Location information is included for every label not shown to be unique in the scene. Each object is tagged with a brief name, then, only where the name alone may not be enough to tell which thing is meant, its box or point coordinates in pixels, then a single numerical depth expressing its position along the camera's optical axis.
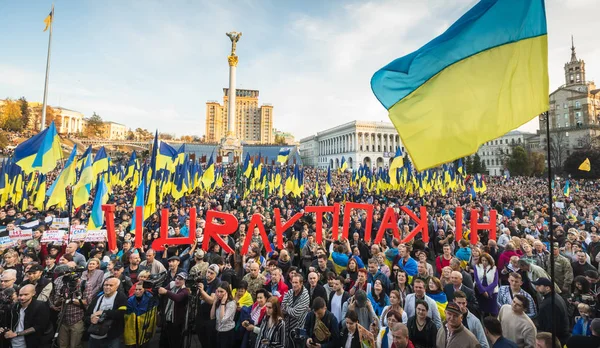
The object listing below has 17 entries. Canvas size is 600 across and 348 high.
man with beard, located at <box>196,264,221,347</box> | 4.00
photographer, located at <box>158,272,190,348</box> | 4.10
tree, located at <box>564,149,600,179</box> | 36.62
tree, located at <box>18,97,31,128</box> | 57.23
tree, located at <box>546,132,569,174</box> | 45.71
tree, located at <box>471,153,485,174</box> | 54.66
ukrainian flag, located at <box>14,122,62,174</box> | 8.87
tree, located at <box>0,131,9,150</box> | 36.33
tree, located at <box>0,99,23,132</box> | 51.97
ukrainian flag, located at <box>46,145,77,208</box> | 8.22
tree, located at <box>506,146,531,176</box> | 45.31
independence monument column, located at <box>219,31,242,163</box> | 47.56
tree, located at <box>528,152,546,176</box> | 45.77
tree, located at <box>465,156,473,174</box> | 55.62
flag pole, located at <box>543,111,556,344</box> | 1.93
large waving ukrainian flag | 2.79
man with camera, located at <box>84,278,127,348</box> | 3.62
